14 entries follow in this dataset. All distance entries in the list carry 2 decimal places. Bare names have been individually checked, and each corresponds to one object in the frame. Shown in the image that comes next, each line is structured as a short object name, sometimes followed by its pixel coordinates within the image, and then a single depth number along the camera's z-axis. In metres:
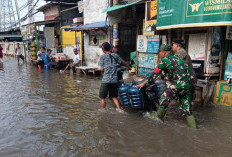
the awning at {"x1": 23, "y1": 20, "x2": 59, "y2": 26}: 16.25
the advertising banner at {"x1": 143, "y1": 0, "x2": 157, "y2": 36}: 6.79
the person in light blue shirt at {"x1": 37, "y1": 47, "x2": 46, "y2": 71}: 13.93
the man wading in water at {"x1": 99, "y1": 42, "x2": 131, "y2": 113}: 4.75
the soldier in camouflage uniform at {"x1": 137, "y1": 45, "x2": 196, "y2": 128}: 3.76
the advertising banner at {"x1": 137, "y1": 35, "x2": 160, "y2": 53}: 7.54
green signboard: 4.61
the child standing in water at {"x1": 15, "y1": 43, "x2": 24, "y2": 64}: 17.67
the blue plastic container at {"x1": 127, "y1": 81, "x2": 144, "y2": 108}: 4.38
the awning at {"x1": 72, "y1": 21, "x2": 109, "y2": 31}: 10.04
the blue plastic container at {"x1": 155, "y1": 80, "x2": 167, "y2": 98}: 4.49
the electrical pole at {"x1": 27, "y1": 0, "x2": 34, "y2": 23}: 21.74
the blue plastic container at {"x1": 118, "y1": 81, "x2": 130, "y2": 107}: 4.62
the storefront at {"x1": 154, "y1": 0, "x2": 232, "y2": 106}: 5.06
